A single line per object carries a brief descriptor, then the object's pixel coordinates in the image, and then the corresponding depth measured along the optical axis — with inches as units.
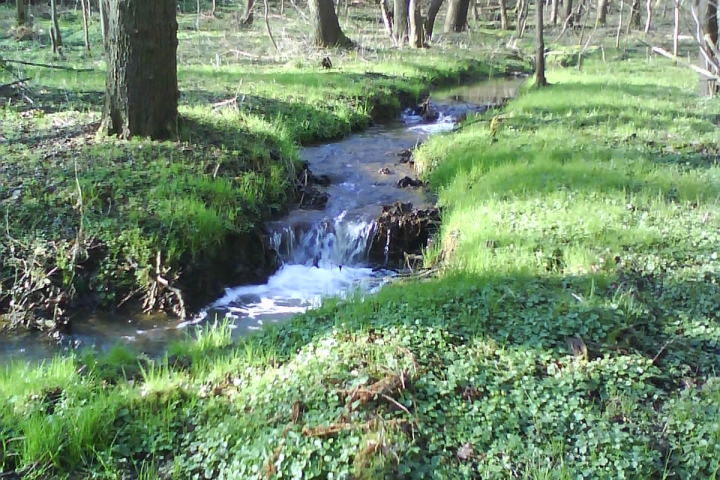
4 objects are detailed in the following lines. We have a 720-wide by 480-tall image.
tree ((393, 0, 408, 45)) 957.2
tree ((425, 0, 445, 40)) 1035.8
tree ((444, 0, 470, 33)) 1234.0
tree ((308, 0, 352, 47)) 805.9
